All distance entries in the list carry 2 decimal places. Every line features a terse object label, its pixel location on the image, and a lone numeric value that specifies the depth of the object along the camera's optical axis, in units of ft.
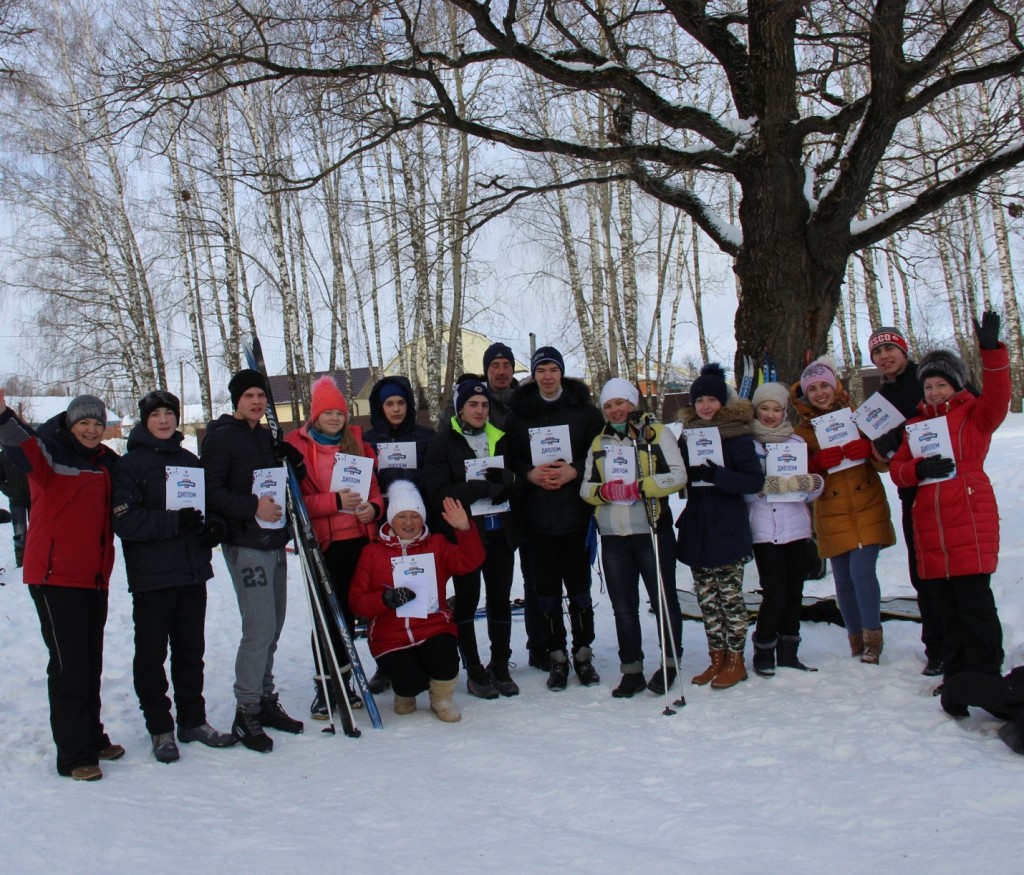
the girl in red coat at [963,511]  14.16
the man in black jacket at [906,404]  16.37
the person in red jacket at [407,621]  16.52
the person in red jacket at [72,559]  13.38
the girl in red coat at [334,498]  16.93
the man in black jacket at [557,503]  17.75
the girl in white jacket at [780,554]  16.96
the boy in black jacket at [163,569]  14.21
